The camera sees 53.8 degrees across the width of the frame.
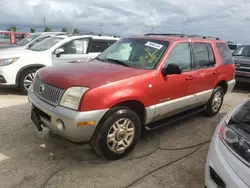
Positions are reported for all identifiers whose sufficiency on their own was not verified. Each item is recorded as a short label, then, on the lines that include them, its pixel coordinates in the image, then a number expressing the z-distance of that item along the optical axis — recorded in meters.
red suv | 2.98
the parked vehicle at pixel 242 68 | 8.33
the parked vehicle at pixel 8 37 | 13.82
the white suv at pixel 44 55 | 6.08
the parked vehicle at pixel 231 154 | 1.94
